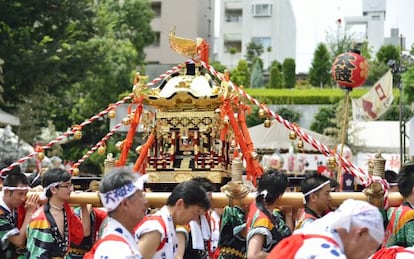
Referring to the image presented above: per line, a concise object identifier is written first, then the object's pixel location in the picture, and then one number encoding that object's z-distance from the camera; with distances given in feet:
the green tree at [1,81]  65.29
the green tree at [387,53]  159.52
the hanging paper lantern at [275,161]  61.98
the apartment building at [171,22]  151.02
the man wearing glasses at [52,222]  18.85
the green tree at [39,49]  69.97
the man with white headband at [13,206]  19.71
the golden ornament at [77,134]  26.76
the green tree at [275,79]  151.64
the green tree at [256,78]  152.15
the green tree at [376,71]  146.61
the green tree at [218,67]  136.64
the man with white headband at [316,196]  18.12
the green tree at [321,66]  156.56
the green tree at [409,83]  77.36
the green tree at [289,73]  152.76
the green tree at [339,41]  155.63
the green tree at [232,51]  182.80
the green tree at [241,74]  153.17
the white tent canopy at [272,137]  75.15
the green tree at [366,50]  157.38
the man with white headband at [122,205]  12.53
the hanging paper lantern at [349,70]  35.04
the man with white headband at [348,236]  11.22
